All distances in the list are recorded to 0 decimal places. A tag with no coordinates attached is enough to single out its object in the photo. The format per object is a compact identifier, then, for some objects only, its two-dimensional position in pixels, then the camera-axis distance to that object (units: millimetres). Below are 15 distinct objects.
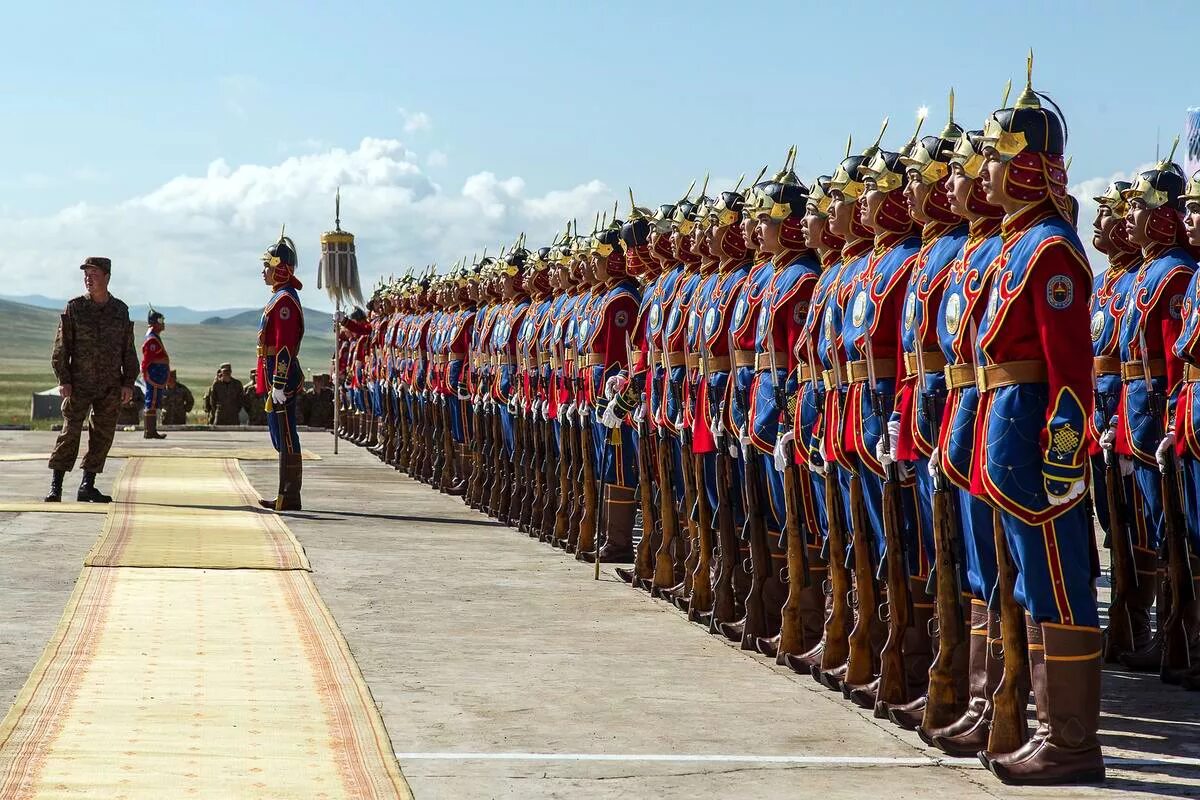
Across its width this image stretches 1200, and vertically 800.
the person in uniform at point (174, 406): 36031
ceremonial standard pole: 26484
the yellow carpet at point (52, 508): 14805
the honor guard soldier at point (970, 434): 6301
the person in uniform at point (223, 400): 35875
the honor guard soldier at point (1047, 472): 5938
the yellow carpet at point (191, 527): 11680
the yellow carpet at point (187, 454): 23359
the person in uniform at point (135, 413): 33612
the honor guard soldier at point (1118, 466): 8859
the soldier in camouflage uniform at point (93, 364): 15312
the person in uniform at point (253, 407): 36656
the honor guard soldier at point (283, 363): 15461
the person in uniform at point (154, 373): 29859
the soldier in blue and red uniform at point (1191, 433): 7945
